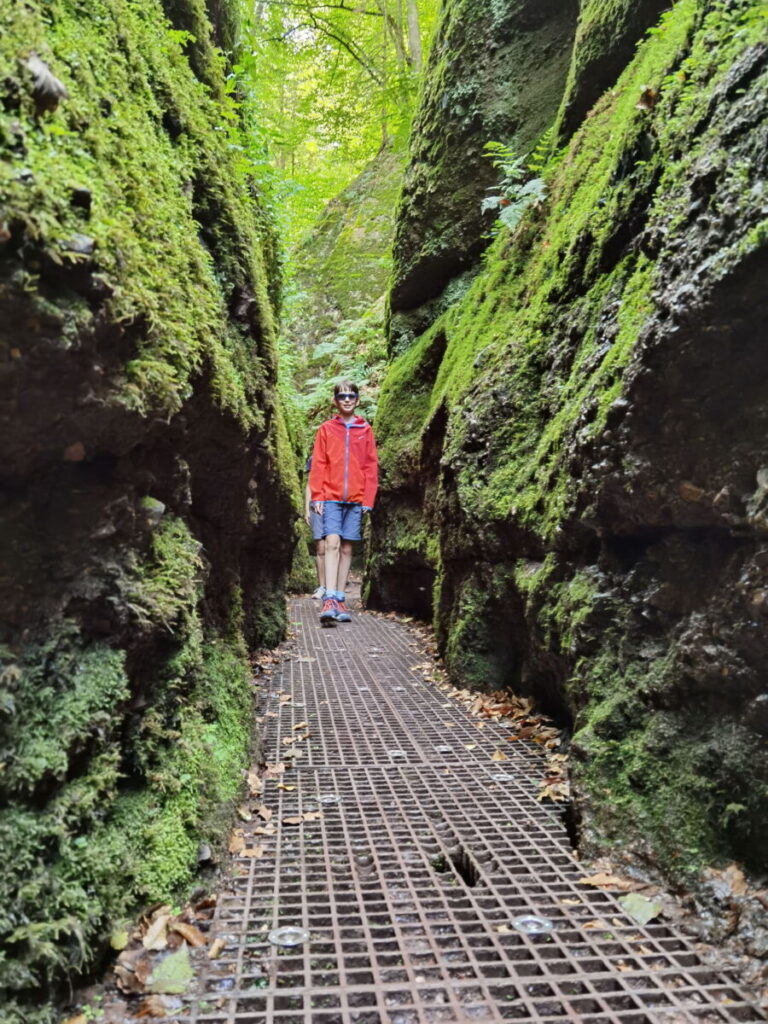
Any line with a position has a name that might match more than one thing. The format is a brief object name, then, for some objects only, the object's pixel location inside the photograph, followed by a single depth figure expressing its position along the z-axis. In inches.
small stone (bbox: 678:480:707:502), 98.8
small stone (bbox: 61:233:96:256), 65.2
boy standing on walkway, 312.5
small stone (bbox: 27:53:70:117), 64.9
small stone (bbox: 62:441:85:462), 80.7
